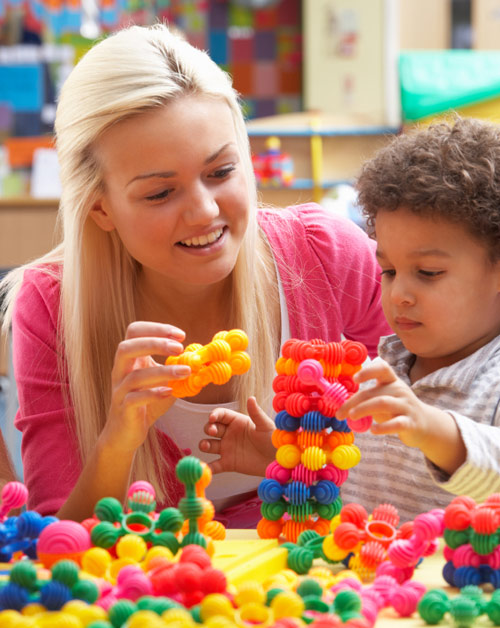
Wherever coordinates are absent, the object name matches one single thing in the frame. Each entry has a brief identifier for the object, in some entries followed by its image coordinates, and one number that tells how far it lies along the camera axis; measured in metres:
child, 1.43
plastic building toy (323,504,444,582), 1.20
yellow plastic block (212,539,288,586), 1.21
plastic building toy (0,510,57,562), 1.25
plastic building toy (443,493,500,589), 1.19
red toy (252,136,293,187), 3.96
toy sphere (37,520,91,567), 1.20
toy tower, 1.31
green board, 3.89
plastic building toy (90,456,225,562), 1.22
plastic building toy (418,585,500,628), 1.12
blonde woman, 1.48
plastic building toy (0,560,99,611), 1.13
